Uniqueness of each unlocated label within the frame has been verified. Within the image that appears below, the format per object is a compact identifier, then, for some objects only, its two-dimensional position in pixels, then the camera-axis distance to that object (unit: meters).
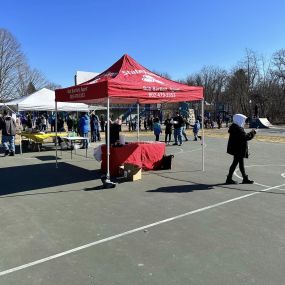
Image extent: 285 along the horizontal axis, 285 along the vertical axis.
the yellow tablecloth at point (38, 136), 13.75
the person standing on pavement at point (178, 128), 15.75
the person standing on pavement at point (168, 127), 16.87
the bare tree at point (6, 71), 48.07
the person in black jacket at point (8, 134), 12.32
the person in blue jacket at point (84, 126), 15.40
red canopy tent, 7.35
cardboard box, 7.74
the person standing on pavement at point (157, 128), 17.80
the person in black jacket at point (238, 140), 7.12
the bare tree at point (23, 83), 50.69
